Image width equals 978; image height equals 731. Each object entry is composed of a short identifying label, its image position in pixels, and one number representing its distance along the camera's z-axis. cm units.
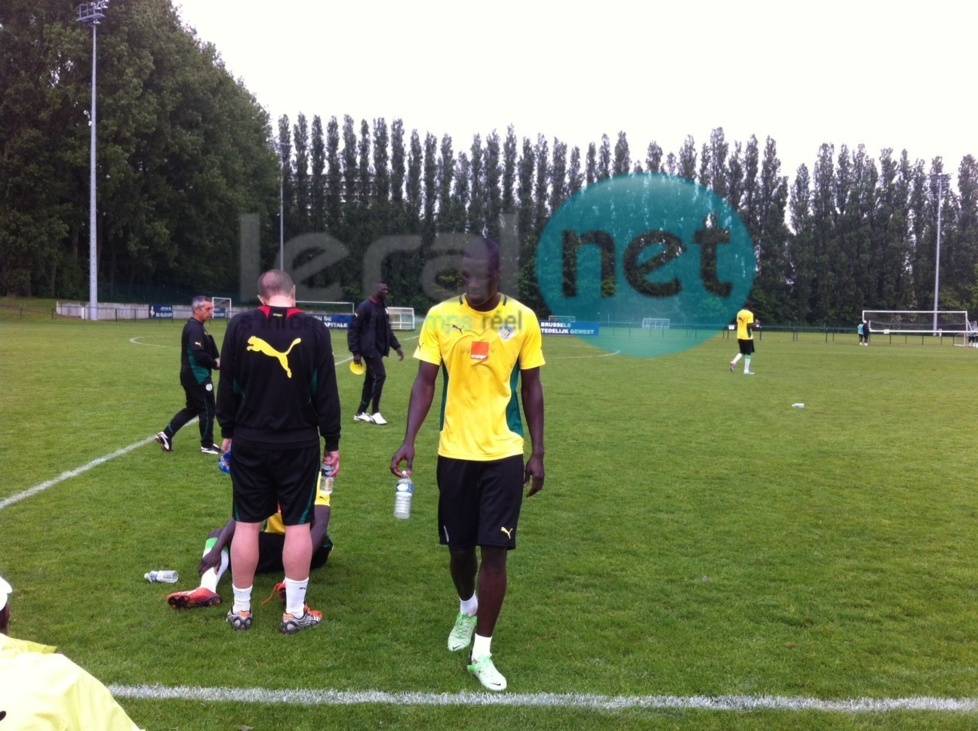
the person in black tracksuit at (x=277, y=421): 412
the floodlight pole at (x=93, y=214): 3775
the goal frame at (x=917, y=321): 5212
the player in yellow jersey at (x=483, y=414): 375
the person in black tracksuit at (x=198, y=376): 836
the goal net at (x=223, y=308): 5197
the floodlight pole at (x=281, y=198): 6038
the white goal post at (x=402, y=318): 4541
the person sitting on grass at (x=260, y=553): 455
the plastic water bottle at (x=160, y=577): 492
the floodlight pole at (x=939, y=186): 5778
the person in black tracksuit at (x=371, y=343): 1145
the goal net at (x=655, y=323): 5117
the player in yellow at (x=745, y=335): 2039
